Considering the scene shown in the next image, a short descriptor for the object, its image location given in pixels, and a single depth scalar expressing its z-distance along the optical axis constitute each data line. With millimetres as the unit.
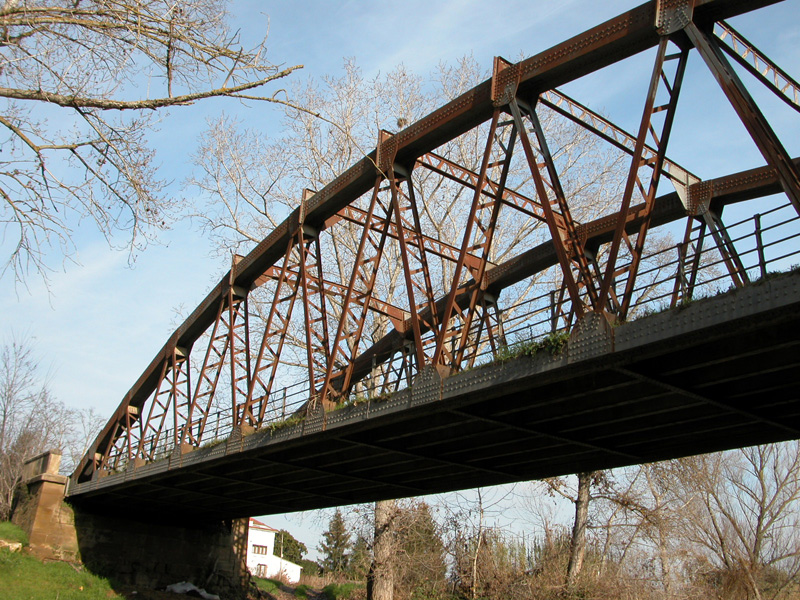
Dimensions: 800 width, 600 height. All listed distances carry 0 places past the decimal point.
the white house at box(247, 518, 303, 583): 73531
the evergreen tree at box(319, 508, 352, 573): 74119
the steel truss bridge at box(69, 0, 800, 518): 10664
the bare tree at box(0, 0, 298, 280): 9125
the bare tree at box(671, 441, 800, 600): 30266
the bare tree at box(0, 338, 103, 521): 32594
